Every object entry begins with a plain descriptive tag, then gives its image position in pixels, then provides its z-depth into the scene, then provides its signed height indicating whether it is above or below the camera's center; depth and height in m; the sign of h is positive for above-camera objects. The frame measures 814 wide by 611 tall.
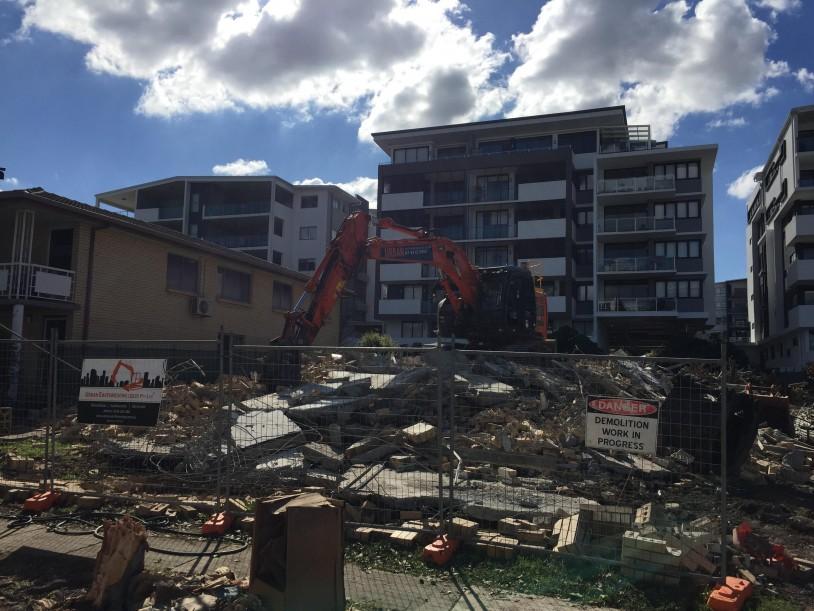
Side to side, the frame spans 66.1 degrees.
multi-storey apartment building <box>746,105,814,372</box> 36.22 +7.56
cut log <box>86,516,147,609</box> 5.02 -1.77
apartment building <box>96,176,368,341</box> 47.34 +10.63
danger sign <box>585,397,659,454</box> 5.57 -0.55
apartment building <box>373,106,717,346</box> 40.81 +10.07
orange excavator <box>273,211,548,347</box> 17.30 +2.16
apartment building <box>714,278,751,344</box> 58.47 +6.16
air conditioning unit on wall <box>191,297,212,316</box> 22.69 +1.58
